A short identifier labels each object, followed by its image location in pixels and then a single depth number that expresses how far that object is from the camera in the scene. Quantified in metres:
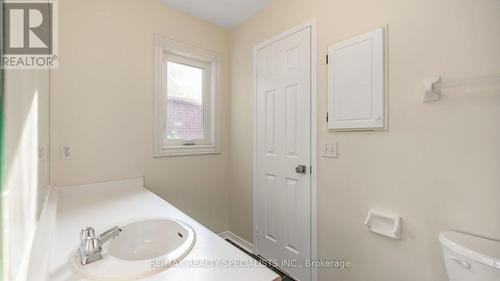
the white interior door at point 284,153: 1.67
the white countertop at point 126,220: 0.68
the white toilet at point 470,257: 0.81
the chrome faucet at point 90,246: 0.74
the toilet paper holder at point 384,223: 1.18
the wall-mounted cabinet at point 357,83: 1.25
